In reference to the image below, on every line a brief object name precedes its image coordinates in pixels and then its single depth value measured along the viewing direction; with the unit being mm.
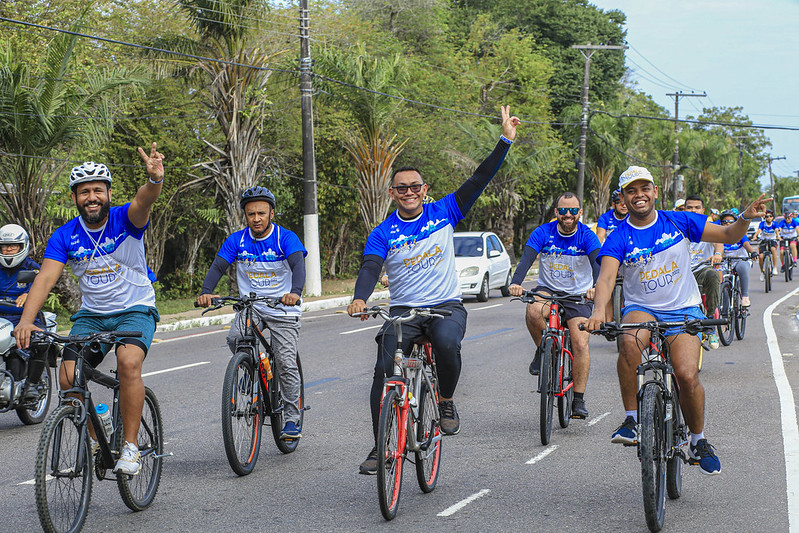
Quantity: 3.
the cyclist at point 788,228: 28625
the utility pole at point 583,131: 41344
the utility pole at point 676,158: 58844
